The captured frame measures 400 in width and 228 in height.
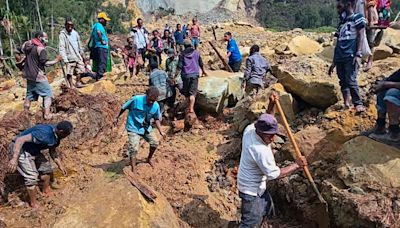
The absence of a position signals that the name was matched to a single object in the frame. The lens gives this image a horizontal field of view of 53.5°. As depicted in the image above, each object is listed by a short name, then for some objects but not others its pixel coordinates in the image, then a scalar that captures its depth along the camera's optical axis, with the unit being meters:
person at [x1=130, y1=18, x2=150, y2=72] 10.09
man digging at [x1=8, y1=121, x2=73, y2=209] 4.87
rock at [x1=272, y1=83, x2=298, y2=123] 6.62
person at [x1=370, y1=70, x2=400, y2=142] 4.03
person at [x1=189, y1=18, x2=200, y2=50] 13.17
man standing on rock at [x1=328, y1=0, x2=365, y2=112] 5.06
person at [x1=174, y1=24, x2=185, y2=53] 13.40
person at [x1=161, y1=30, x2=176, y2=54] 13.35
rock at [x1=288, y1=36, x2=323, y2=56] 11.13
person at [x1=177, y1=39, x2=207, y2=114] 7.16
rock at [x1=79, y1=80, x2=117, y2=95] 8.43
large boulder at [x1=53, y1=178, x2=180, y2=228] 4.41
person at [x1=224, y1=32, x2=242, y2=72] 9.45
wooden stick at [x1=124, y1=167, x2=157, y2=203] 4.83
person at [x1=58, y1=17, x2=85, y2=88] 7.83
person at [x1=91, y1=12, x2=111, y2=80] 8.29
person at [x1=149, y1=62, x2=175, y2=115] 7.35
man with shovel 3.68
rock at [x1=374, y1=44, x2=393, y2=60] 7.63
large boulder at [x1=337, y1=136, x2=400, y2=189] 4.02
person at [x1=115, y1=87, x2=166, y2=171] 5.41
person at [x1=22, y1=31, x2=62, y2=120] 6.34
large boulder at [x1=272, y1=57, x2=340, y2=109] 6.20
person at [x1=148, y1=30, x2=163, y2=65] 11.12
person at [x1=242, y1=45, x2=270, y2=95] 7.43
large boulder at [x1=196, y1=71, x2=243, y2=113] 7.68
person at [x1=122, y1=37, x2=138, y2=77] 10.14
